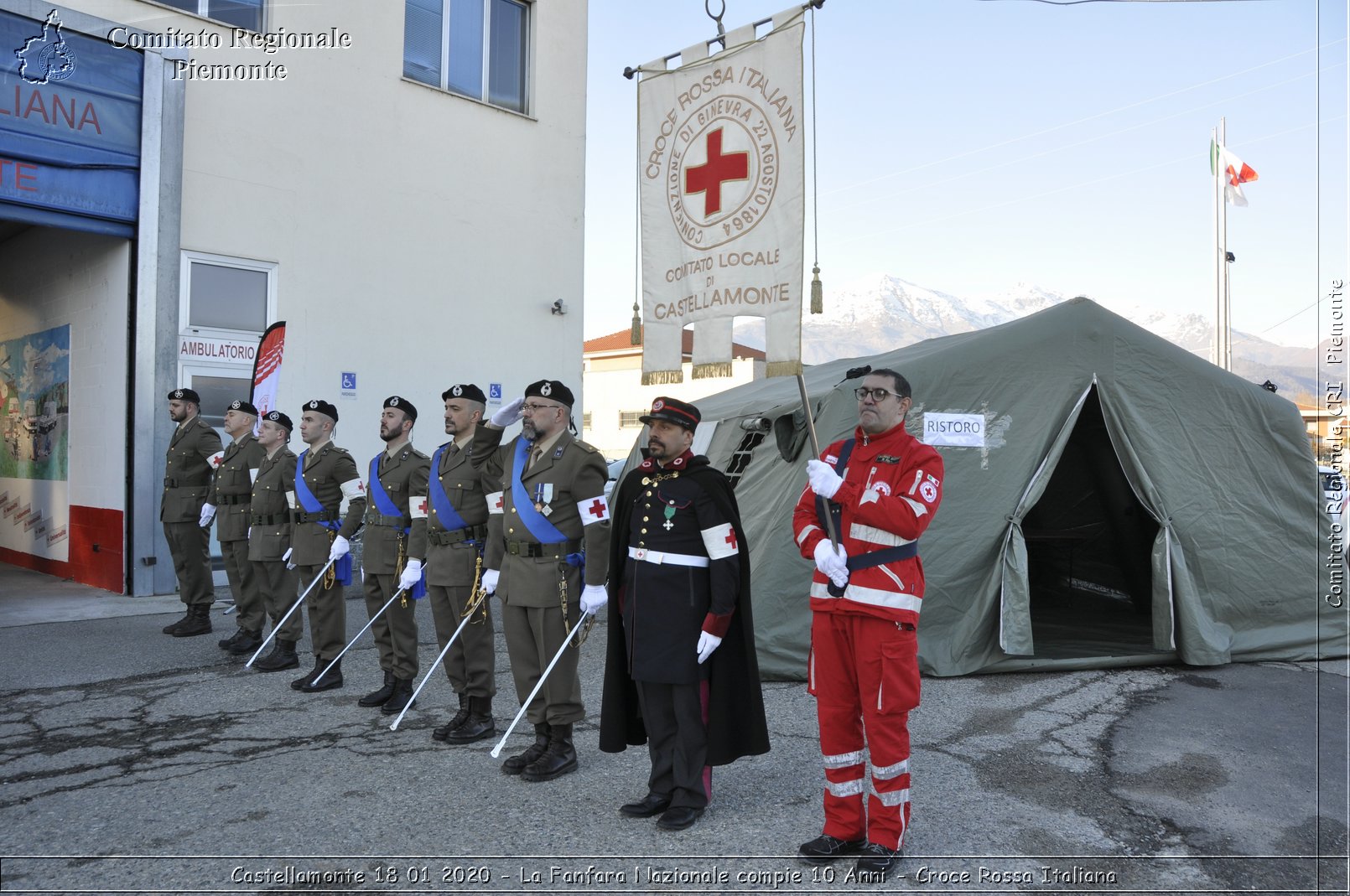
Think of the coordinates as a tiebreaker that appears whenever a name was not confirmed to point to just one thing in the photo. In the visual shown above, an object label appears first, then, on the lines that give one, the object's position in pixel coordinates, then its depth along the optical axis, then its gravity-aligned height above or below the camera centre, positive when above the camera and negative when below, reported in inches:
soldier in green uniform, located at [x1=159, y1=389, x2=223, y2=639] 326.3 -15.5
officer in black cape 161.2 -26.5
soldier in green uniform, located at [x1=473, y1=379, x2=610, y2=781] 184.4 -18.3
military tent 273.1 -8.2
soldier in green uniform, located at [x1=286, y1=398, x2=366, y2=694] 257.6 -17.8
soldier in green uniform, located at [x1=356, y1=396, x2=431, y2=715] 236.2 -21.1
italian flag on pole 820.0 +247.9
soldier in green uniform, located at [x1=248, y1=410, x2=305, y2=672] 277.1 -24.2
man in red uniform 143.6 -23.0
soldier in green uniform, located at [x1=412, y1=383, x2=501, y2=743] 213.9 -18.0
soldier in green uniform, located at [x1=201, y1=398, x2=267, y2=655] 292.8 -20.8
